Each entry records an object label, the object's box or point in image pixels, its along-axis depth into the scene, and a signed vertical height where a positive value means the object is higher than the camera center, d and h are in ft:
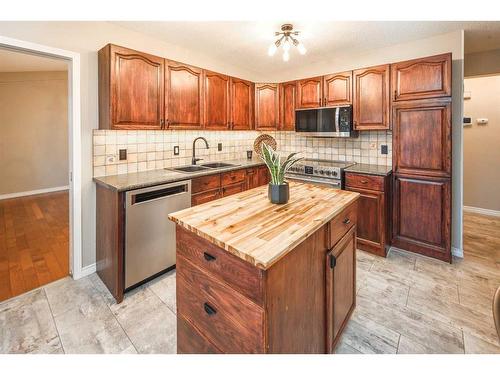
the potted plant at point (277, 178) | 5.05 +0.01
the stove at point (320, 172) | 10.25 +0.28
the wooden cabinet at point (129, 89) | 7.52 +2.81
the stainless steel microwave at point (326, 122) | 10.61 +2.47
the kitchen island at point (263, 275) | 3.24 -1.41
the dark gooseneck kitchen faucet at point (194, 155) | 10.99 +1.02
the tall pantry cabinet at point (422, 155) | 8.54 +0.81
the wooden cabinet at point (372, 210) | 9.34 -1.20
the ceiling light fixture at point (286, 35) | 8.02 +4.82
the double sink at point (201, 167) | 10.55 +0.52
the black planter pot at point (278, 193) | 5.14 -0.29
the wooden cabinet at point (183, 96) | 9.02 +3.05
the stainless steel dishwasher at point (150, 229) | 7.08 -1.44
